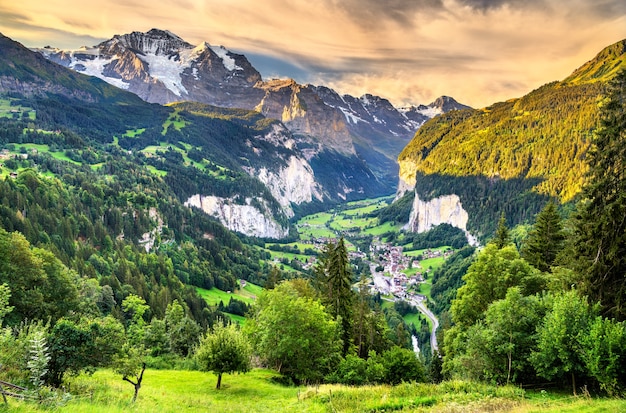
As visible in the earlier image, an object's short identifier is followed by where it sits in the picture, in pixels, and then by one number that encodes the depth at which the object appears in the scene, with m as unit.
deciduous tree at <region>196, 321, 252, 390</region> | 31.97
